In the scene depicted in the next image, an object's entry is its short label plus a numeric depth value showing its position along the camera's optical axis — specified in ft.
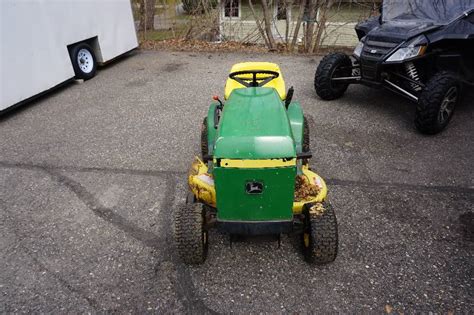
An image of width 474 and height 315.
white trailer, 18.03
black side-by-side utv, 13.85
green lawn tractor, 7.16
